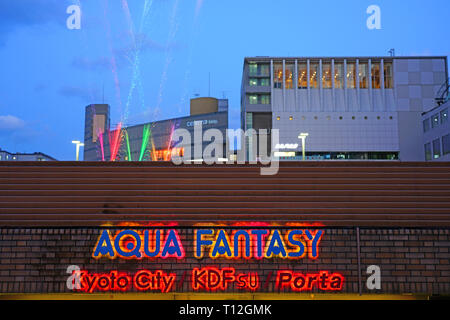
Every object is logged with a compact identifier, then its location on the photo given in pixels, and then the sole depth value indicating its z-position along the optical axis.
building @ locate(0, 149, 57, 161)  124.94
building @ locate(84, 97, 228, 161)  88.31
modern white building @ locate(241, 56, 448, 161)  73.19
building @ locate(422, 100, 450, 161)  52.47
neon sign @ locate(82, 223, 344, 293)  12.37
